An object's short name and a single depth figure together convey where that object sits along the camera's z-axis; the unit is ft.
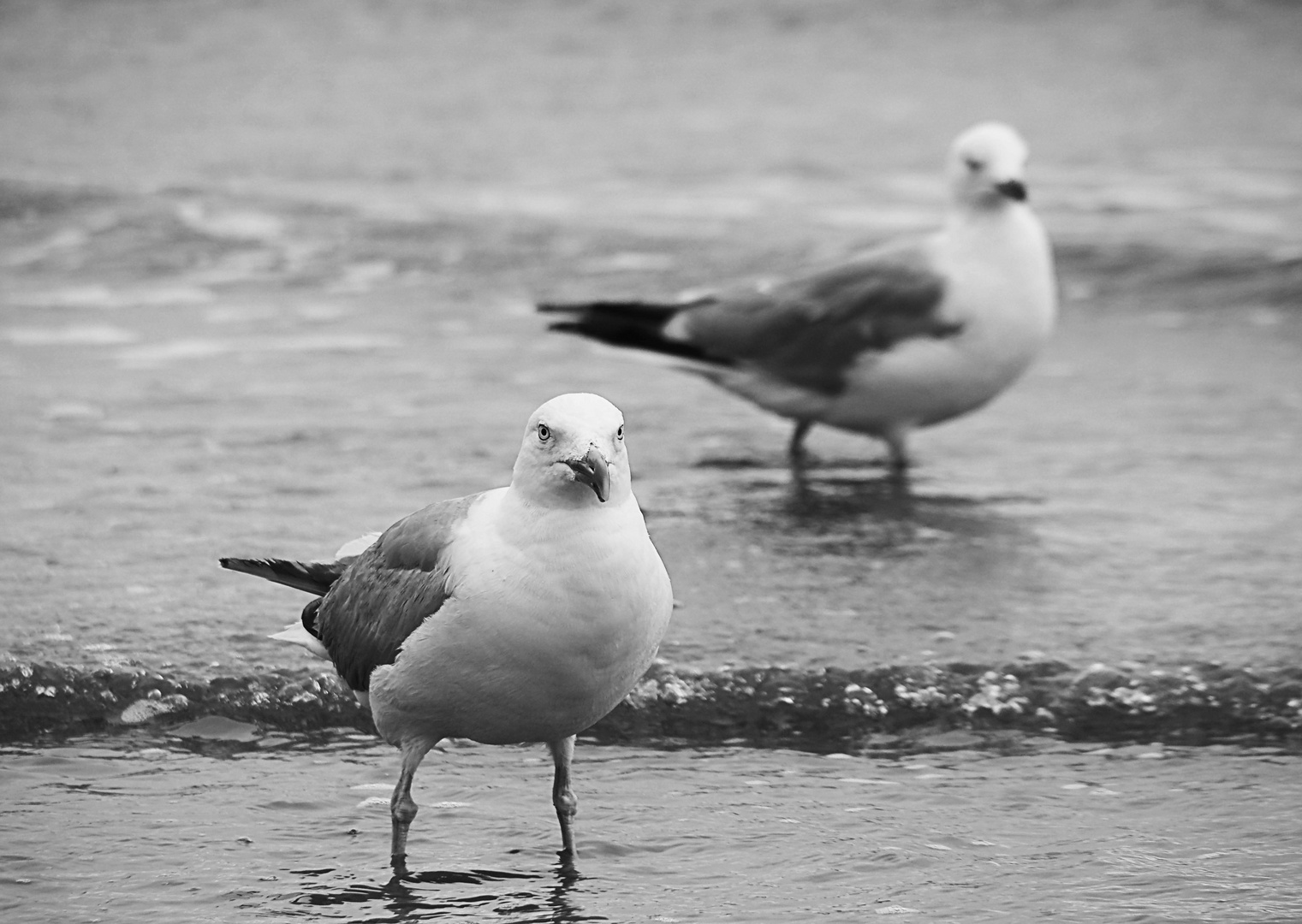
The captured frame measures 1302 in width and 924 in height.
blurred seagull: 46.32
